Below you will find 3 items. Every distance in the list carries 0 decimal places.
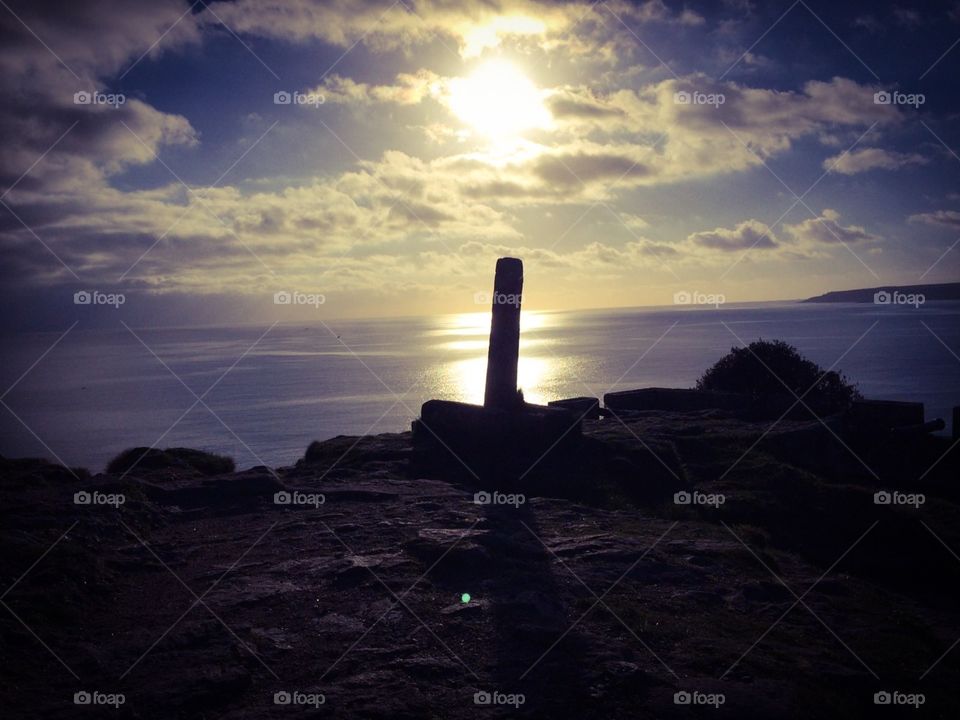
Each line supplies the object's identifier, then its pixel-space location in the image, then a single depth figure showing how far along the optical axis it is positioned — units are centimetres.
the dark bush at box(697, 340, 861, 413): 2617
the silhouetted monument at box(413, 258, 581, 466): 1231
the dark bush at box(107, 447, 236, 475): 1279
